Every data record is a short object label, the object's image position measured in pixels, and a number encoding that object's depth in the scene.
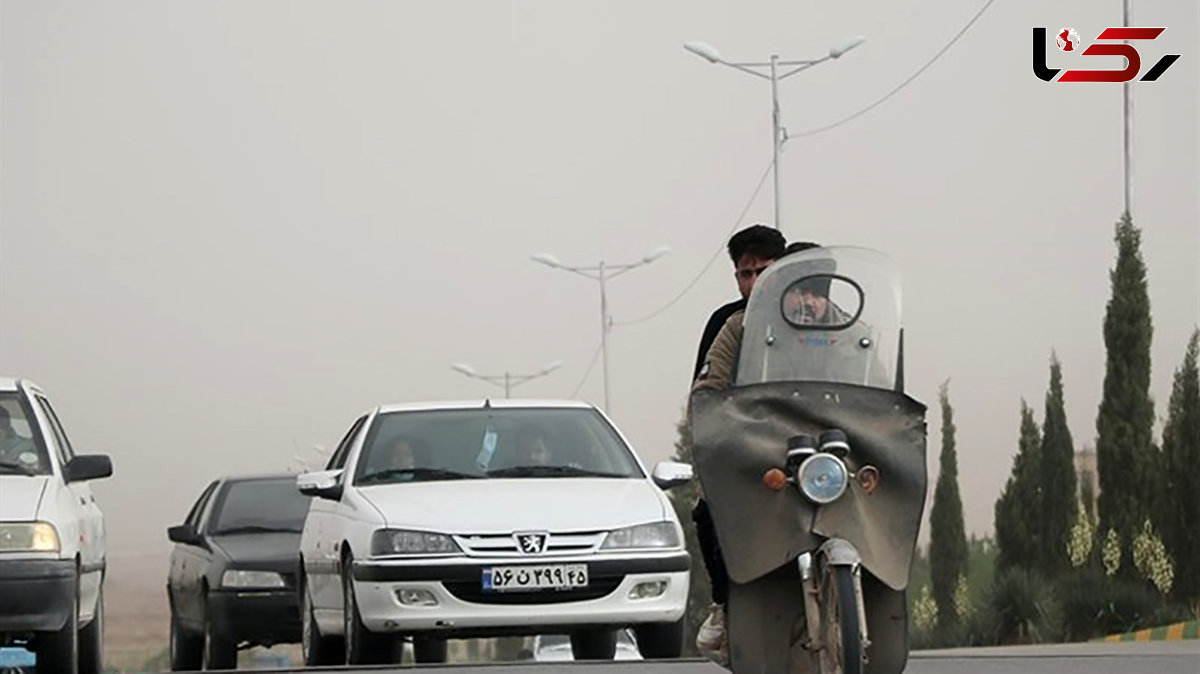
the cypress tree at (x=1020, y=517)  45.38
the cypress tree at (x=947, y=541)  53.44
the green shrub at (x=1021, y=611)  39.91
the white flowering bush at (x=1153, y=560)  37.00
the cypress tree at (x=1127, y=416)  38.25
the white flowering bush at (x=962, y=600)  50.11
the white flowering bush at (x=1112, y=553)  38.16
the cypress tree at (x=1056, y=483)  43.94
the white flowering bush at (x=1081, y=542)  41.03
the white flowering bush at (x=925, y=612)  51.25
